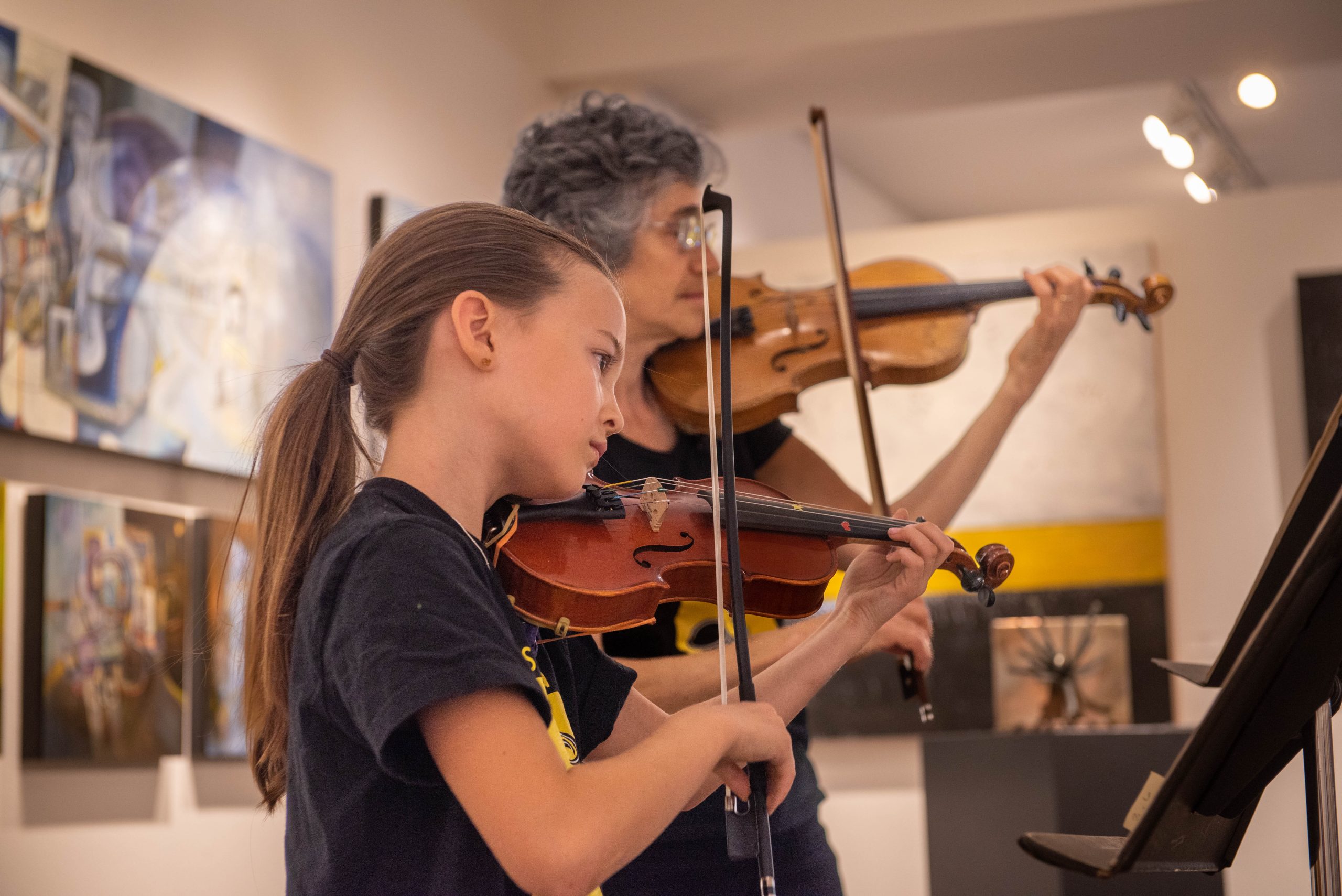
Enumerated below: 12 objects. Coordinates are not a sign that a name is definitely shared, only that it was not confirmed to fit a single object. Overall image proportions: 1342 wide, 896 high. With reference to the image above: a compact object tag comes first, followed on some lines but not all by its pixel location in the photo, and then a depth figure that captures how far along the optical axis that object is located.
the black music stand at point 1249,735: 0.92
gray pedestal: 2.87
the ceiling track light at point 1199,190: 4.34
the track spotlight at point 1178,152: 5.12
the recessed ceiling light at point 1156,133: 5.07
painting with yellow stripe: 4.17
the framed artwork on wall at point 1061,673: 4.11
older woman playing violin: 1.47
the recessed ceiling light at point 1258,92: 4.21
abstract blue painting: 2.23
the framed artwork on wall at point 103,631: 2.23
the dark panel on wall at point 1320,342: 3.96
